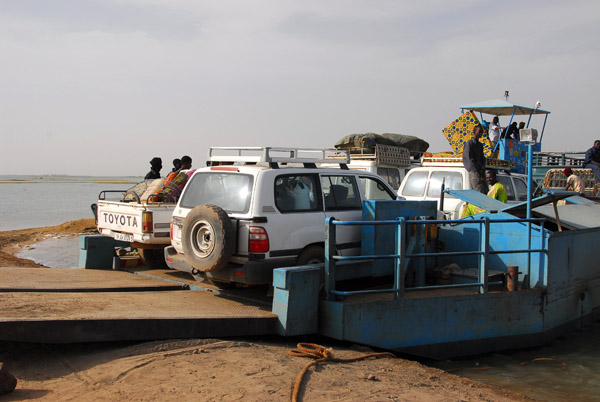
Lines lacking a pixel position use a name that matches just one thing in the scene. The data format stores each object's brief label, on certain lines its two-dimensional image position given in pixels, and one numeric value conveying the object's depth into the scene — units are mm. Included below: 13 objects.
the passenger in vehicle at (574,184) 14828
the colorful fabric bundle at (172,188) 8993
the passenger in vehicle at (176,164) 11565
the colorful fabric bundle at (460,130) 14570
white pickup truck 8344
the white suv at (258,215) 6375
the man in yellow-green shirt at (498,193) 9773
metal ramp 4953
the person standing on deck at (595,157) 15555
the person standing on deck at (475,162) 10469
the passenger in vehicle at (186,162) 11062
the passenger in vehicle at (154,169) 11938
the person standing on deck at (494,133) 15626
